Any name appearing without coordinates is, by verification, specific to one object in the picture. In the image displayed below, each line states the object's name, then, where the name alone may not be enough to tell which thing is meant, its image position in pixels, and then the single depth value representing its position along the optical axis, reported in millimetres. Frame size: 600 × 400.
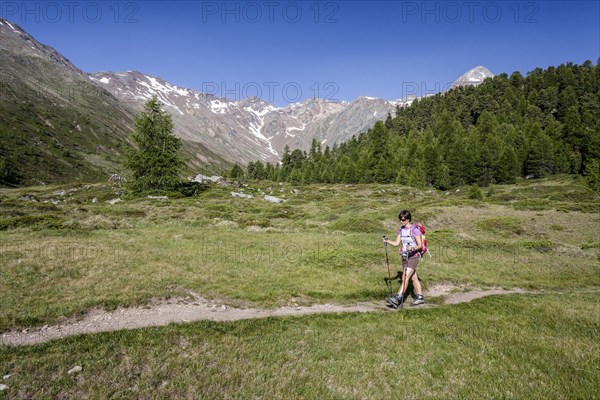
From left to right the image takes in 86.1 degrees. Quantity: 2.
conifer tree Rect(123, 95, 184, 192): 51312
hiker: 12383
